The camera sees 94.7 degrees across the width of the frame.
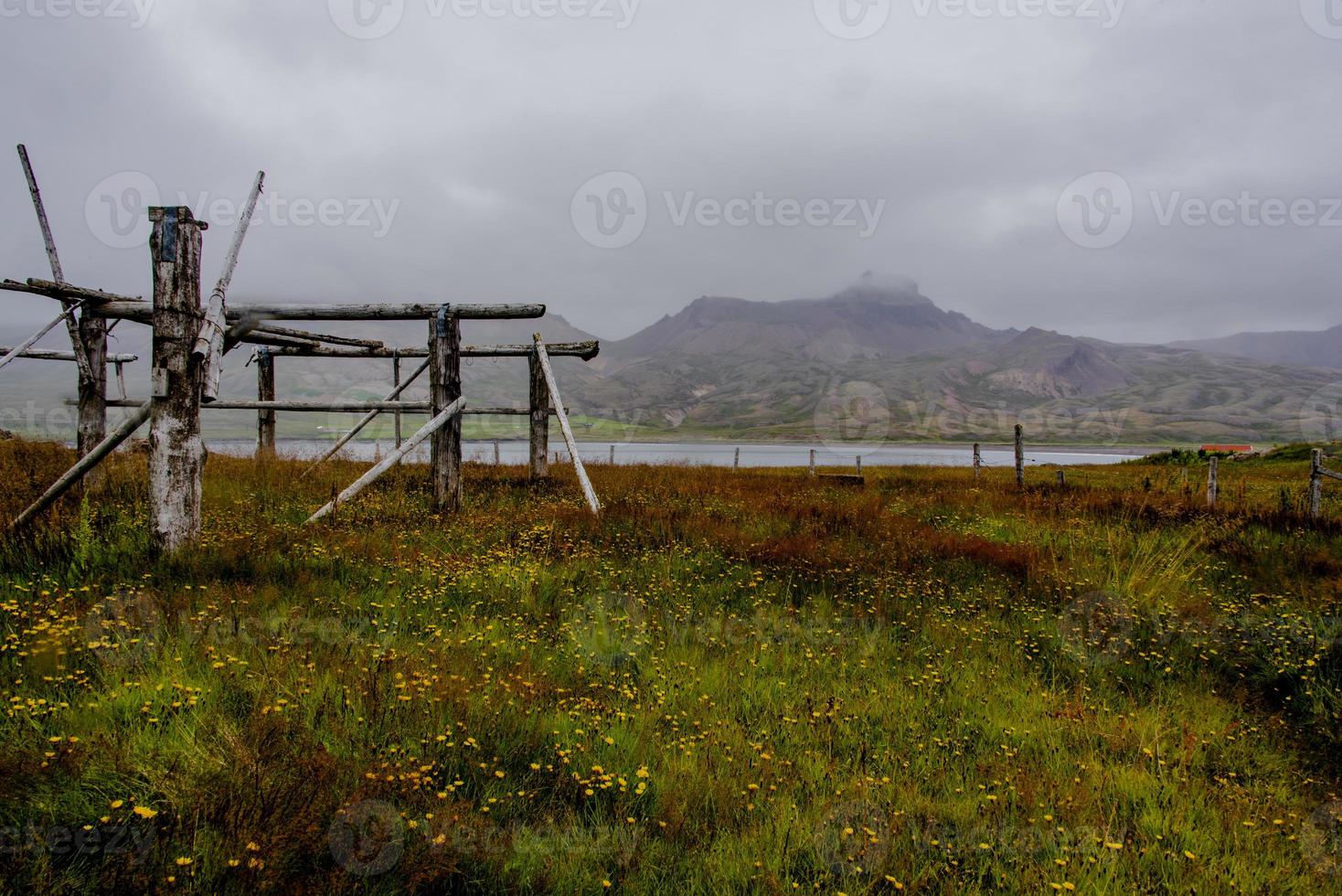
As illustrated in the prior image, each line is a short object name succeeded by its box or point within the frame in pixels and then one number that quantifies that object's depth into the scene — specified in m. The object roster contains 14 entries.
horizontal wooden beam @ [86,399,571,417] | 8.48
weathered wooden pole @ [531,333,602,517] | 9.21
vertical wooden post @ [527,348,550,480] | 13.32
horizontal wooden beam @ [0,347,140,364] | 14.03
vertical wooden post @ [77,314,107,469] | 10.63
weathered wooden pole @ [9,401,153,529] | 6.18
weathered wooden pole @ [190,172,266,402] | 6.21
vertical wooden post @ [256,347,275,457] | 16.30
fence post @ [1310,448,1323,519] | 11.38
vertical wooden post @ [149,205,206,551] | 5.99
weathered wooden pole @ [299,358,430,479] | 12.34
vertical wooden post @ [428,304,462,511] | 9.23
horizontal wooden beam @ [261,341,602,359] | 12.71
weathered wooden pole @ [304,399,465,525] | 8.02
